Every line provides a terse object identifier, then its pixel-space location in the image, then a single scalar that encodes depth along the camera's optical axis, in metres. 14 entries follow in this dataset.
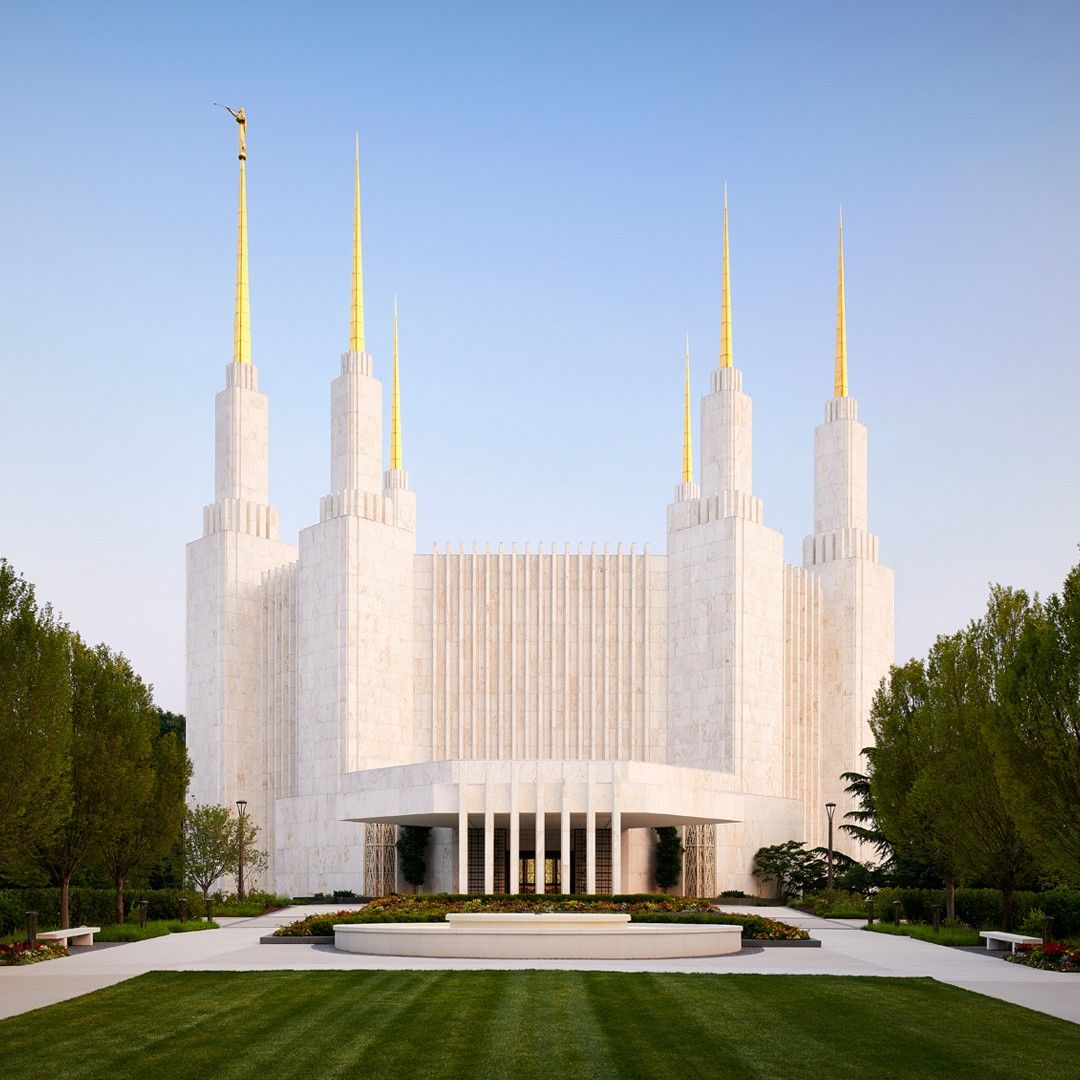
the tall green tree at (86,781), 32.53
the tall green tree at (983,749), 30.34
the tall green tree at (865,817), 48.50
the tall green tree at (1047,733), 23.50
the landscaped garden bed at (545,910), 30.41
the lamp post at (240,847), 49.41
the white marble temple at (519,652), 58.94
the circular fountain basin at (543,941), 25.41
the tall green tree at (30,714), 25.06
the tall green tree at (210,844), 48.44
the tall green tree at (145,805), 33.25
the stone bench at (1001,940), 27.08
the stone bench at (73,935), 28.62
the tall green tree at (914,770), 32.31
